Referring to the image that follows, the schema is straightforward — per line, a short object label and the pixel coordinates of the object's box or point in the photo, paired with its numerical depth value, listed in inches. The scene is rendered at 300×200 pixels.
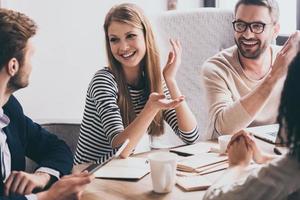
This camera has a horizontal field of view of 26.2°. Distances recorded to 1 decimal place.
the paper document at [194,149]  80.5
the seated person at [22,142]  70.3
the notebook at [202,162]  74.5
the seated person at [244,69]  92.6
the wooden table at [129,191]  68.0
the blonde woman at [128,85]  92.2
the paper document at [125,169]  73.1
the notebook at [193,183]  69.4
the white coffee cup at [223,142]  78.9
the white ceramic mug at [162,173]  68.6
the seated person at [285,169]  54.5
